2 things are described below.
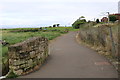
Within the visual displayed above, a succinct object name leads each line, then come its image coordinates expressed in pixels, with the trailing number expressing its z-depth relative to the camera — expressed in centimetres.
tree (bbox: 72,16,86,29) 5009
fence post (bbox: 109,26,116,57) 758
